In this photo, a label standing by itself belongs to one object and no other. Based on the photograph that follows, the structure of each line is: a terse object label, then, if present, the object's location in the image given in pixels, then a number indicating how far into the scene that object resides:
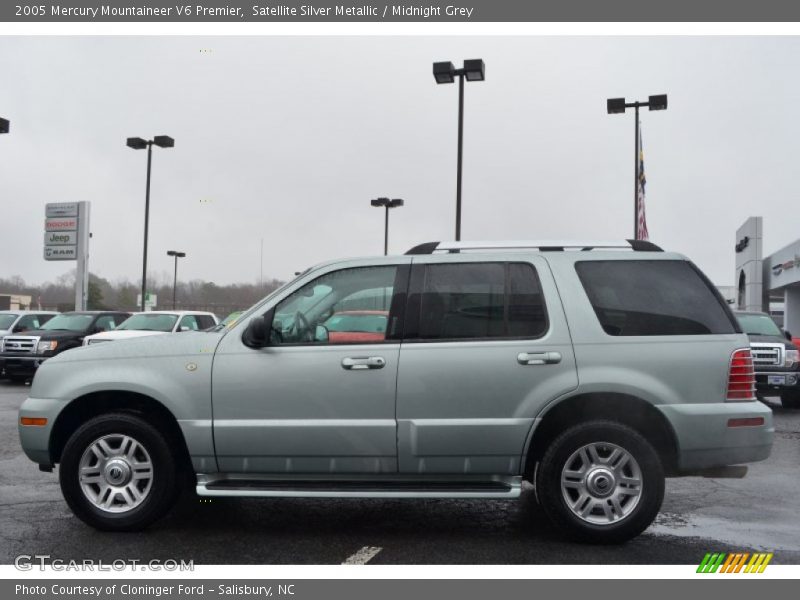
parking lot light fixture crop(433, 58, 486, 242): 19.03
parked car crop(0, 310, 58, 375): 20.70
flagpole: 22.32
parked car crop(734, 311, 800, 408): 13.41
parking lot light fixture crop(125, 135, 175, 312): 31.52
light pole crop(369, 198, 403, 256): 41.50
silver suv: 5.37
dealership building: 41.76
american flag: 18.14
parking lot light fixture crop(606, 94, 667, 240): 22.42
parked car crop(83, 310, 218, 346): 17.61
